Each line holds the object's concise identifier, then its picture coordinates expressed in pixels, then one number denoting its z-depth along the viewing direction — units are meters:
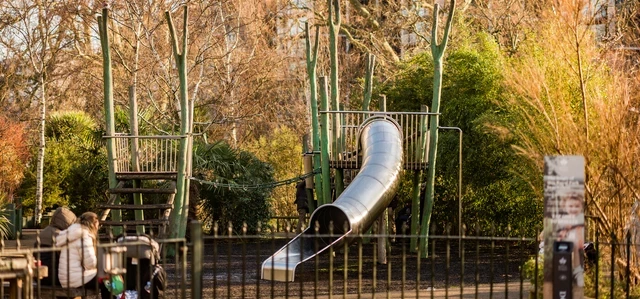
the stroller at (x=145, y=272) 10.98
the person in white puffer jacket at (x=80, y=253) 10.37
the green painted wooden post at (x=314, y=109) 19.45
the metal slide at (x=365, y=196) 15.66
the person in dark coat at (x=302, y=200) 23.00
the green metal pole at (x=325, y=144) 18.88
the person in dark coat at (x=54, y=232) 10.99
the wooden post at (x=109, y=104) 16.66
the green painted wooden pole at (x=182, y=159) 17.36
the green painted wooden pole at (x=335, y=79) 19.17
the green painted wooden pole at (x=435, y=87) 19.20
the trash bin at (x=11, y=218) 23.56
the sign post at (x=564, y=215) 8.29
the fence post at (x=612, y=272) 9.01
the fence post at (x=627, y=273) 9.09
